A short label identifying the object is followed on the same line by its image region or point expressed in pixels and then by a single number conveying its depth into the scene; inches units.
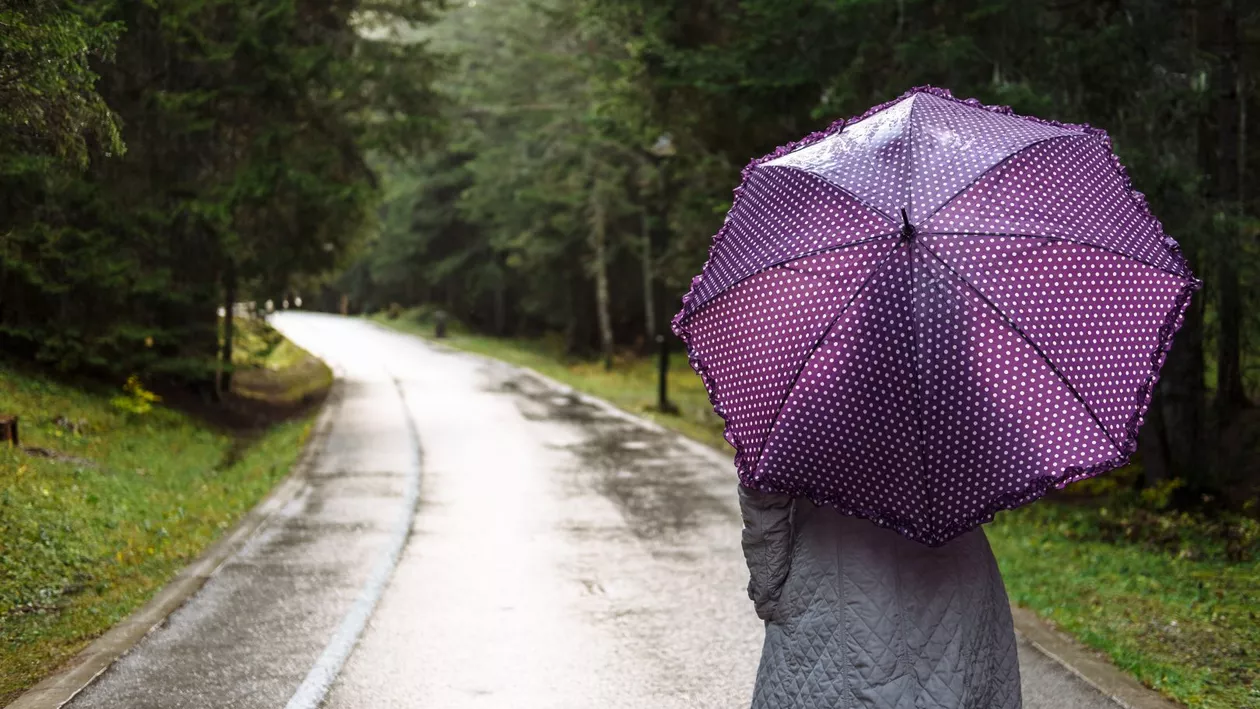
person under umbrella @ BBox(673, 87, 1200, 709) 117.3
